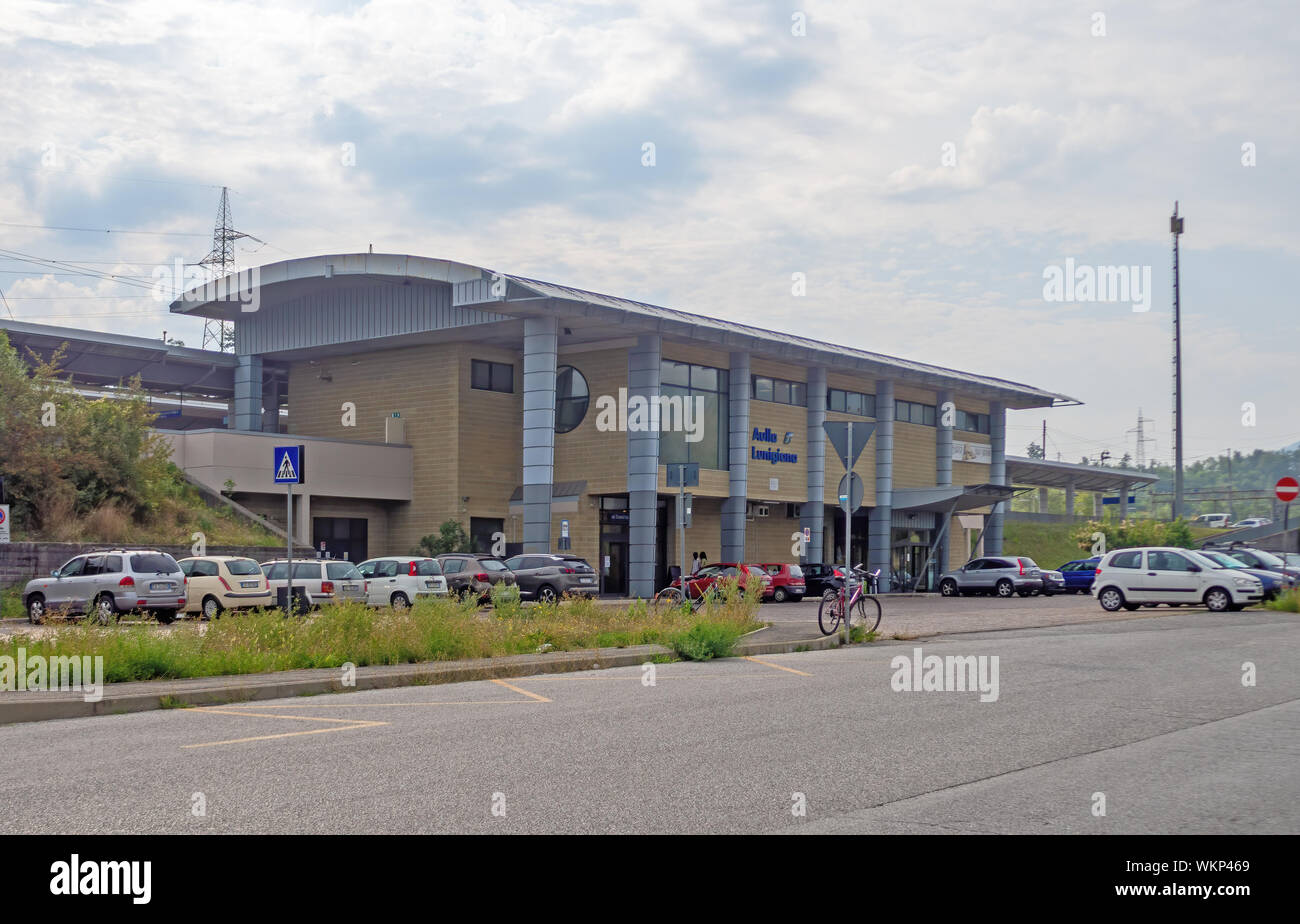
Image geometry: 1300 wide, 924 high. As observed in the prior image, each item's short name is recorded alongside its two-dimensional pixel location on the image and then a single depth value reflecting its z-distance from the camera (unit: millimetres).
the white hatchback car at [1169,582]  29938
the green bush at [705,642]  18172
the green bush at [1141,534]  56719
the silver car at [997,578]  50031
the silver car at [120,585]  25219
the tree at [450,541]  43188
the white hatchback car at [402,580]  31453
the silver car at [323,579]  29359
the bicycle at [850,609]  21844
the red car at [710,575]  36469
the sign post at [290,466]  18797
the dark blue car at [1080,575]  52938
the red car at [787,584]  43750
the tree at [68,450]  34312
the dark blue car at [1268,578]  31853
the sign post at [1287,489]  27844
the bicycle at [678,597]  21914
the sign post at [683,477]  27484
